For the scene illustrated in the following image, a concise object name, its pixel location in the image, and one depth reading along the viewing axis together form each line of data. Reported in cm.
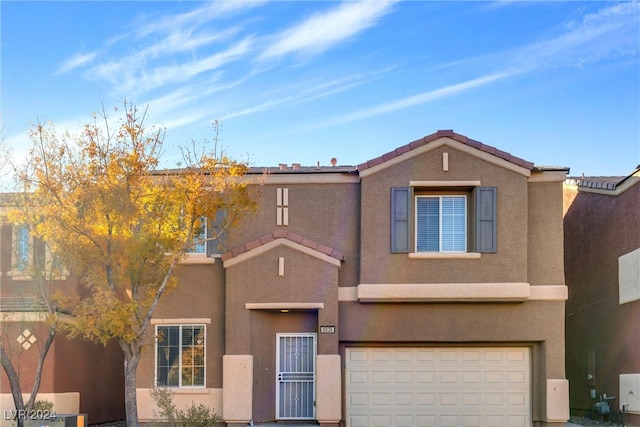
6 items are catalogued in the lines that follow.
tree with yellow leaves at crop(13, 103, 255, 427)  1574
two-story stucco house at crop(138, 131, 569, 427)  1862
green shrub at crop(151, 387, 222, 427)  1753
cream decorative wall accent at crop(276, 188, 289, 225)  1948
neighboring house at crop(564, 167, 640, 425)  1931
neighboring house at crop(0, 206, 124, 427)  1825
